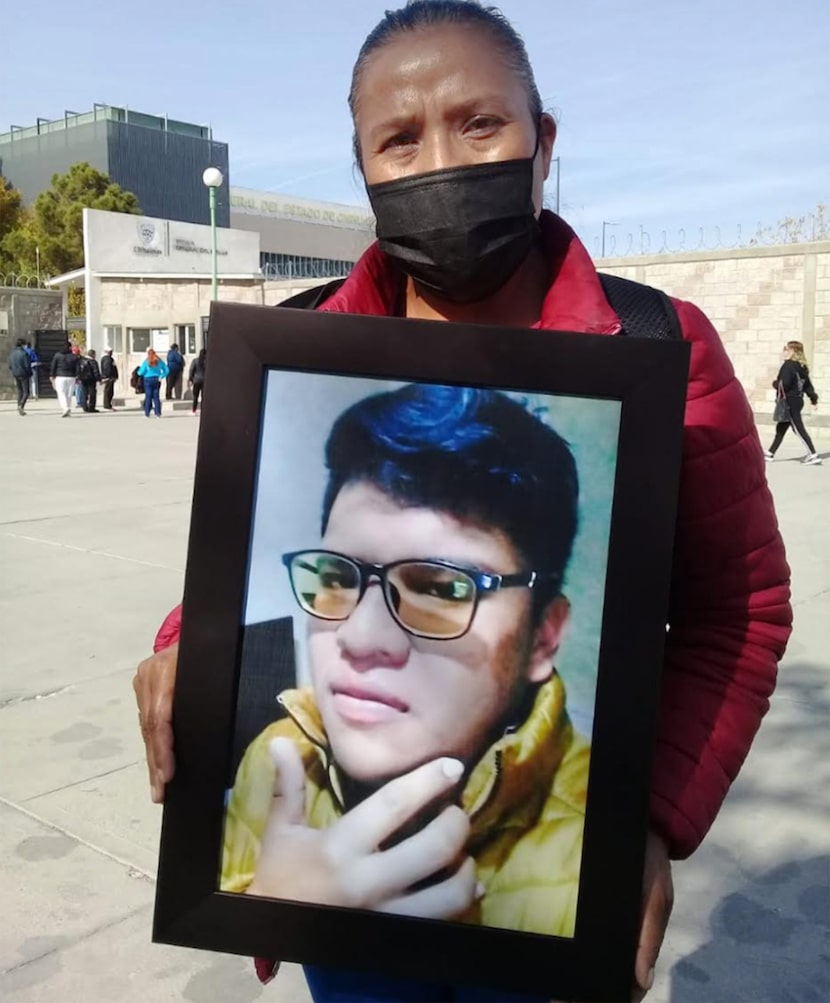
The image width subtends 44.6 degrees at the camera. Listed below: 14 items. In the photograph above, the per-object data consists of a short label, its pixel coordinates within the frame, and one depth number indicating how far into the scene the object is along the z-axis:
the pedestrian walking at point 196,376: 18.98
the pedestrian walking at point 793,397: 12.95
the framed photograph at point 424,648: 1.09
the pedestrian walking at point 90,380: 23.06
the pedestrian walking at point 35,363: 25.82
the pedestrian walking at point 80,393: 23.25
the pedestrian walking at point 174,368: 24.52
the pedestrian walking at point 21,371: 21.97
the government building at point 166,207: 36.72
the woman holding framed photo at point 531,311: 1.22
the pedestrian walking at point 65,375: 21.25
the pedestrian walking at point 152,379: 21.61
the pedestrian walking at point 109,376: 23.81
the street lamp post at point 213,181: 22.46
